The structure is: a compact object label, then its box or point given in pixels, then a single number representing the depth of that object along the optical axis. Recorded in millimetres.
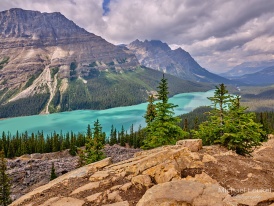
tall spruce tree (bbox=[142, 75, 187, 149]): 33438
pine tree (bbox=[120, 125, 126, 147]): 133775
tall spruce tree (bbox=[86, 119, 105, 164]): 50525
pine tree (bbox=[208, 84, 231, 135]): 27752
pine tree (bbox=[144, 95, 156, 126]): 46750
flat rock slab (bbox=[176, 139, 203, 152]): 20744
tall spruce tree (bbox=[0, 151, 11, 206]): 45219
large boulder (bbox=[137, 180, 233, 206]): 11297
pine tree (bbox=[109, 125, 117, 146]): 134850
